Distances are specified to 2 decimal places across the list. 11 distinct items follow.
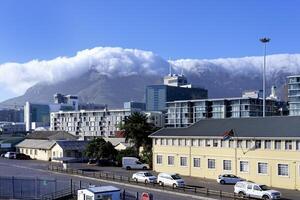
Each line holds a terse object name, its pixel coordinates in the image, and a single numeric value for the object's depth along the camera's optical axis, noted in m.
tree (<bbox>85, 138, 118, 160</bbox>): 98.25
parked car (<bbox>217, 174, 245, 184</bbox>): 63.44
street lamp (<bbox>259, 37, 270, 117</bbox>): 102.94
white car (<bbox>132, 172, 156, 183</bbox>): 62.69
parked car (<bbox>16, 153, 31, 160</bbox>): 114.16
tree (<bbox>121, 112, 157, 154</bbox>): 98.62
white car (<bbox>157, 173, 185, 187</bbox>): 58.40
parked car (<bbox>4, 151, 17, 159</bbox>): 114.38
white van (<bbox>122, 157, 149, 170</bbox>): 86.94
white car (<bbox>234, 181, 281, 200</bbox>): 49.54
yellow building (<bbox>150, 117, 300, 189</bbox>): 61.03
